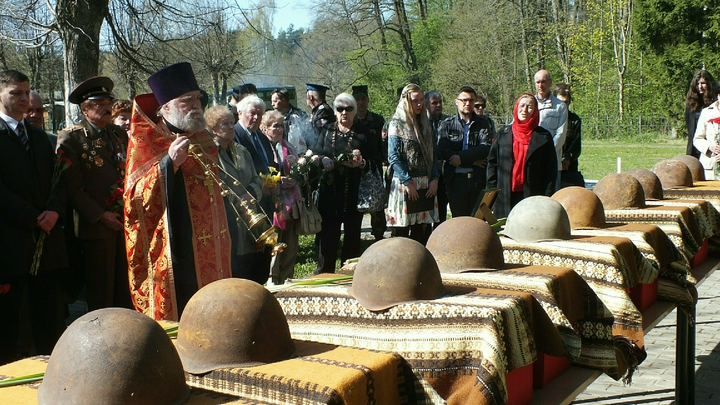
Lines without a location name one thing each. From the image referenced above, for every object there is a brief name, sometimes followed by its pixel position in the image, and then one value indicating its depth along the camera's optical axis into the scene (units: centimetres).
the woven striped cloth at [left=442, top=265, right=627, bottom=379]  334
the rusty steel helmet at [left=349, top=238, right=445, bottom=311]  298
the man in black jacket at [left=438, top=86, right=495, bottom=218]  892
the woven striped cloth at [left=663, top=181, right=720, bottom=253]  622
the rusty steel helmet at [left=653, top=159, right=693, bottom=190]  703
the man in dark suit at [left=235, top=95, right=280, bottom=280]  644
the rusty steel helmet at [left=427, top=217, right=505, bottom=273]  362
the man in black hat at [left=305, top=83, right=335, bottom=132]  857
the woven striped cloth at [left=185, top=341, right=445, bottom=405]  212
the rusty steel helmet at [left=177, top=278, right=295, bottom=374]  231
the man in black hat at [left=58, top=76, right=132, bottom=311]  562
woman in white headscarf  780
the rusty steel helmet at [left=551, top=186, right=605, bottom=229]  488
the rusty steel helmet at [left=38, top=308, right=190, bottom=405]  190
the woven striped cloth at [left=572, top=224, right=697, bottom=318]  484
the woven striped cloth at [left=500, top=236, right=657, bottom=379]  400
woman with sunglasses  768
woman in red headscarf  750
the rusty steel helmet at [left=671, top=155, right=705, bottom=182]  760
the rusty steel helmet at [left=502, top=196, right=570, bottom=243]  432
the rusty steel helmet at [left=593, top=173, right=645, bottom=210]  558
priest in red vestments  460
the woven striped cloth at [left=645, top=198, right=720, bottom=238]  586
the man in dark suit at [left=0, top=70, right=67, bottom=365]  509
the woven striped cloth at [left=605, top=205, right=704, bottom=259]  519
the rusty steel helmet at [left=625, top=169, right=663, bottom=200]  612
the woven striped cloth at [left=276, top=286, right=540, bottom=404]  277
